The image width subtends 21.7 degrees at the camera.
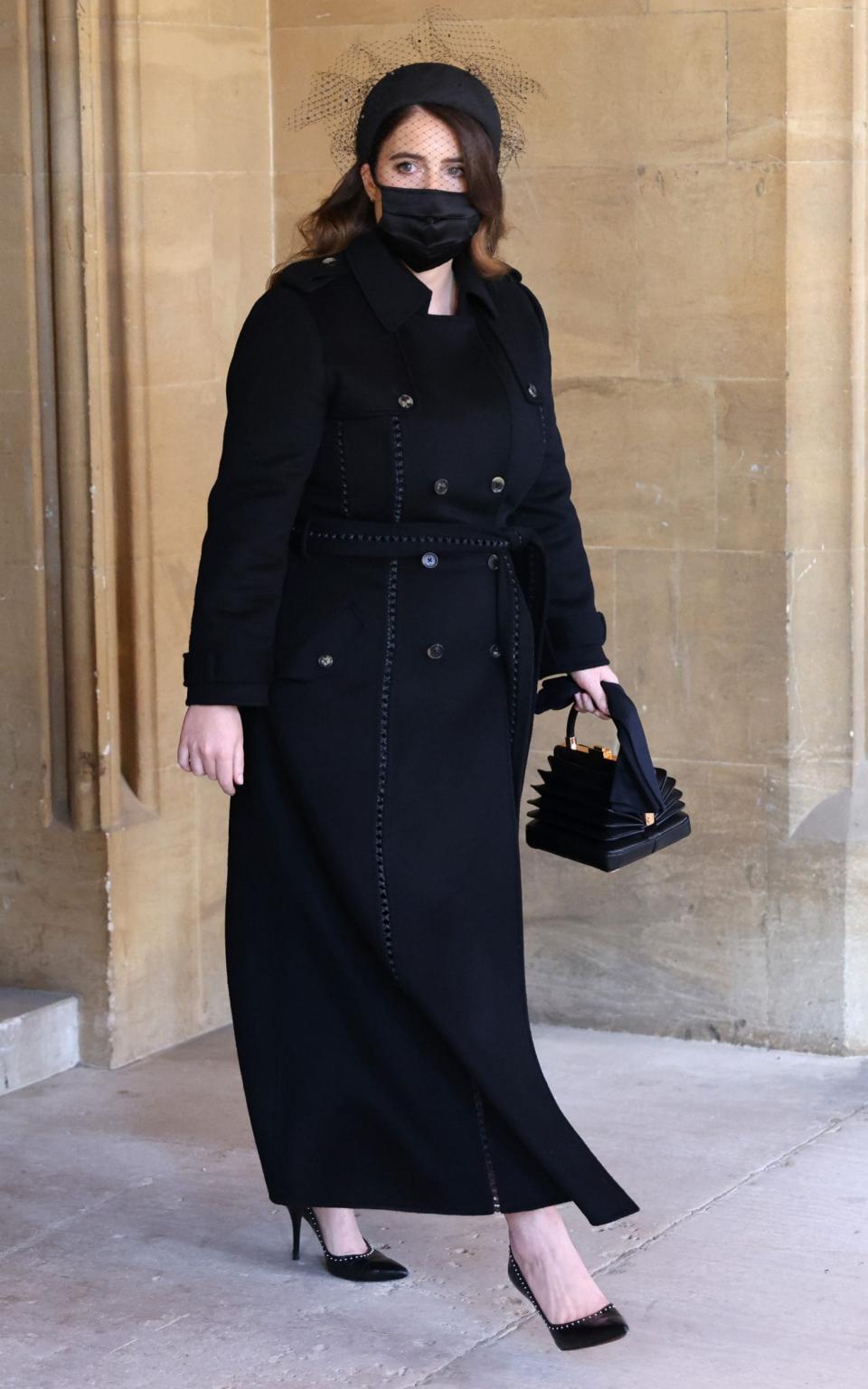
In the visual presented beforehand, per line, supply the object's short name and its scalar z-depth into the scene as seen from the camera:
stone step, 4.37
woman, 3.05
